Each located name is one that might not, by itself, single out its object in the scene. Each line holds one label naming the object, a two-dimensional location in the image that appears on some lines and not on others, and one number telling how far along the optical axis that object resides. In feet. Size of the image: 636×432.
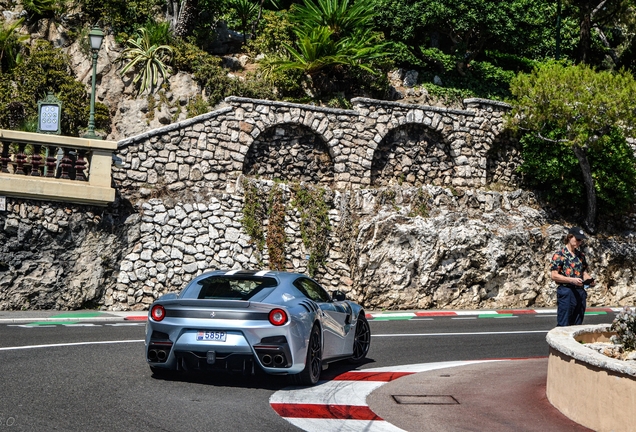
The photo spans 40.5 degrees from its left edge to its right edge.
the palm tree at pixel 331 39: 86.22
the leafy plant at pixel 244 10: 102.01
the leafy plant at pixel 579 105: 76.07
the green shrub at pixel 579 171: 83.35
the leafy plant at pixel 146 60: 85.15
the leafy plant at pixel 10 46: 85.10
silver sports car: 31.81
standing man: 39.34
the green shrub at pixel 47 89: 80.94
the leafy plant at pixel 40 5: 91.56
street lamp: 68.03
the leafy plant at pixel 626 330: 28.96
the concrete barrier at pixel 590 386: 24.54
